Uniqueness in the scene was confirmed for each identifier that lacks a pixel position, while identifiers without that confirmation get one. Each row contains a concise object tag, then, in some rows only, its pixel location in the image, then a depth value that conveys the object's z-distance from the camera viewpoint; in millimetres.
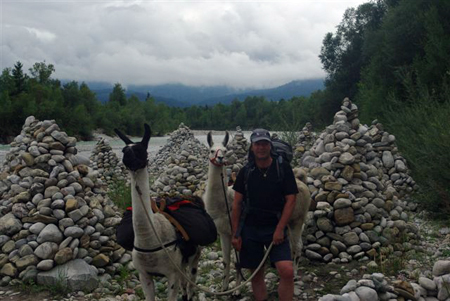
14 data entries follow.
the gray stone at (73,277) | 6348
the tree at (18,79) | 64288
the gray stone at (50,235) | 6648
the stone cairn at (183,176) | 13234
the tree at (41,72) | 74000
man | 4711
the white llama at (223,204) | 5969
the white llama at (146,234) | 4355
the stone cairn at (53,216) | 6520
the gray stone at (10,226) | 6844
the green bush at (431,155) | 9852
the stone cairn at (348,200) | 7466
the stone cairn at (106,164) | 16769
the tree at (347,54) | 35219
